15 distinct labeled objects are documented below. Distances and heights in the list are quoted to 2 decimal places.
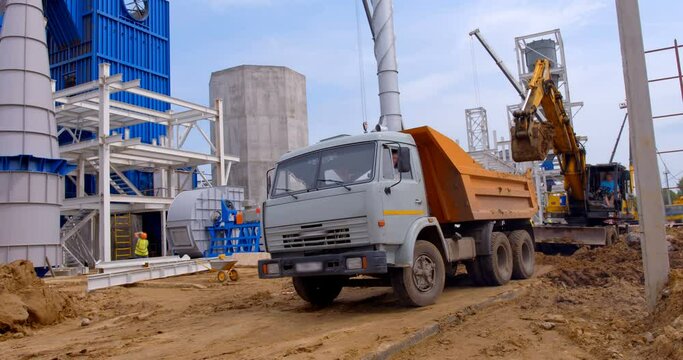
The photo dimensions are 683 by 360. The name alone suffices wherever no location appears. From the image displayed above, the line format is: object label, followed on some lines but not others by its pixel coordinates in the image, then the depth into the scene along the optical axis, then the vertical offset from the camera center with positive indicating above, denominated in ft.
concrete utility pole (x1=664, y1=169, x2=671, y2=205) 52.78 +4.14
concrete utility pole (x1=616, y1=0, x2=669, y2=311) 19.24 +2.05
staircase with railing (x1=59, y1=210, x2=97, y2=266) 75.51 +0.87
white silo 44.68 +9.06
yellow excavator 39.93 +4.51
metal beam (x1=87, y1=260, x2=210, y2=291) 41.50 -2.55
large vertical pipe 47.03 +14.55
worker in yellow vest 63.16 -0.11
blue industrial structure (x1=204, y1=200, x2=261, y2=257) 67.77 +0.46
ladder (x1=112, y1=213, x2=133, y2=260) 86.74 +1.48
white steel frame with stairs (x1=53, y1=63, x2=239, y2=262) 68.08 +13.14
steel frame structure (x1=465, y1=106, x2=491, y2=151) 124.36 +22.53
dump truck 24.08 +0.78
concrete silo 124.98 +27.93
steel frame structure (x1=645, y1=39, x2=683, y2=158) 34.76 +9.37
